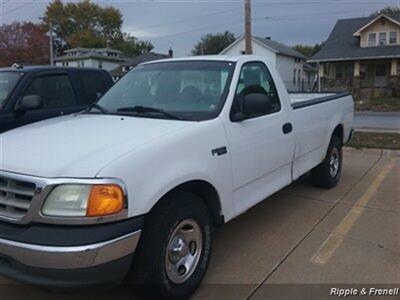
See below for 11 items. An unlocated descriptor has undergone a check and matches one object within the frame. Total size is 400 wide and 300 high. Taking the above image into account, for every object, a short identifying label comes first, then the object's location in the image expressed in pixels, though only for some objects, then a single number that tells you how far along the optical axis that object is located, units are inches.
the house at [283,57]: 1824.6
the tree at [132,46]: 3476.9
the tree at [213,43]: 2898.6
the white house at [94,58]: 2567.9
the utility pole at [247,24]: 848.9
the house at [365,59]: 1305.4
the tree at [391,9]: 2400.0
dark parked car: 220.5
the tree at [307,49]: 3225.9
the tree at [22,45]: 2453.2
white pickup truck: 106.4
